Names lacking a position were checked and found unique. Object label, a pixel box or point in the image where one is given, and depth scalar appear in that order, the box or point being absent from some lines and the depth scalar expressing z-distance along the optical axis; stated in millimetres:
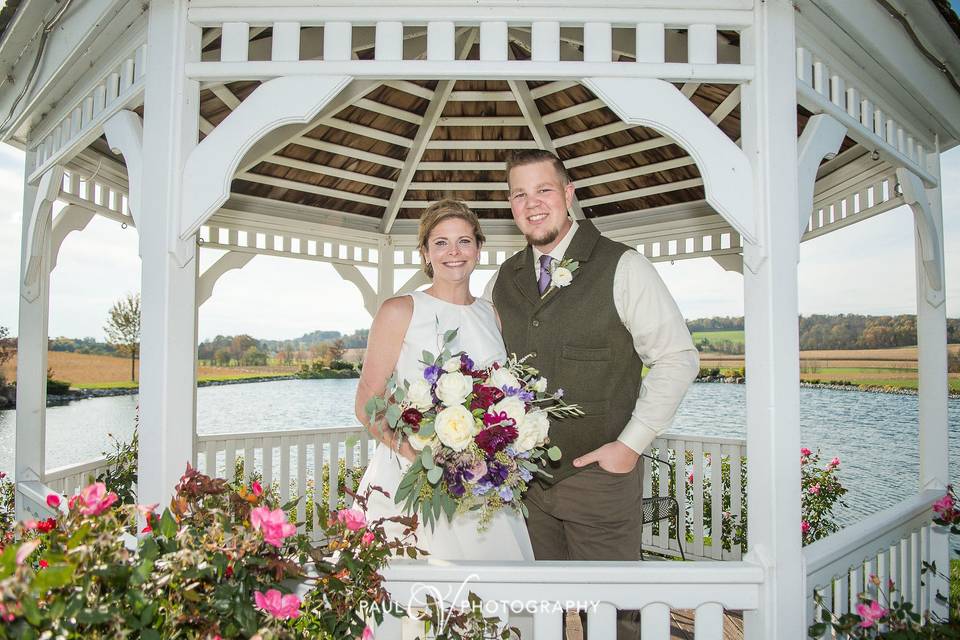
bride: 2465
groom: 2383
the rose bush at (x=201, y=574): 1275
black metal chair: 4445
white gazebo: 2076
